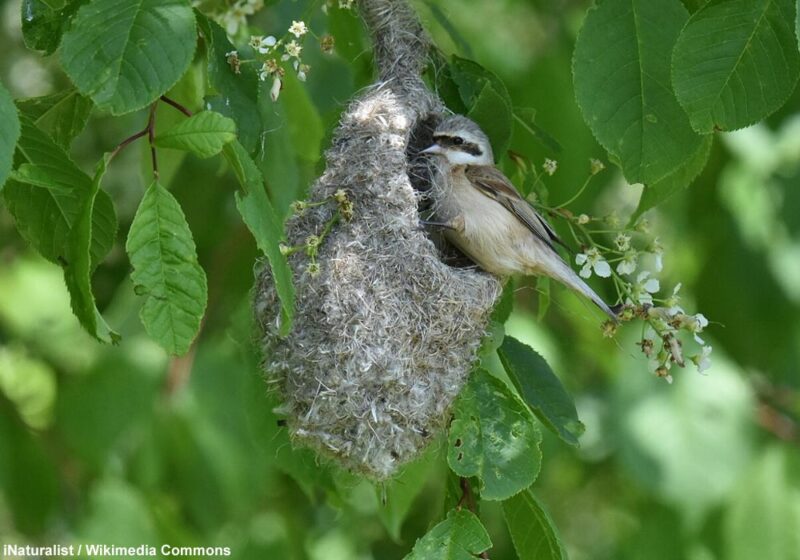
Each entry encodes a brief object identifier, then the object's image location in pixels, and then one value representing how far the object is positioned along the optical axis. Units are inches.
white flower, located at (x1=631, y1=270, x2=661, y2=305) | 263.3
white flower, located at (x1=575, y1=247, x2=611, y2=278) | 270.4
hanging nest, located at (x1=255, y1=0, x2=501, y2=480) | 261.3
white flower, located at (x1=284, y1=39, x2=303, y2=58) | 256.4
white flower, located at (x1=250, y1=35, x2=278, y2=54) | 251.8
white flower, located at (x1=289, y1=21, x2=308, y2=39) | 251.3
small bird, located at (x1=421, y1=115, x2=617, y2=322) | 292.2
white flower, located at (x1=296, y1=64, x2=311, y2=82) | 256.8
